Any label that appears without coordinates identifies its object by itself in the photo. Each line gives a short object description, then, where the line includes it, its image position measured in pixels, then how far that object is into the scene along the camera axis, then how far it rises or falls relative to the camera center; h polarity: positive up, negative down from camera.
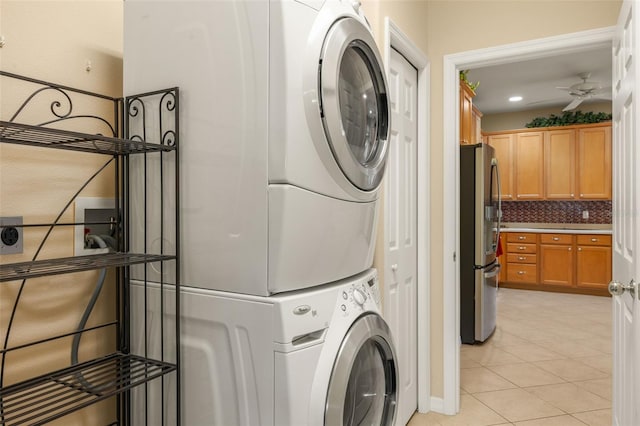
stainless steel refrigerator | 3.74 -0.20
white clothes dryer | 1.08 +0.22
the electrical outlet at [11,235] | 1.13 -0.06
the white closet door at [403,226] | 2.27 -0.07
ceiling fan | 4.88 +1.42
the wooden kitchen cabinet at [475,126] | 4.25 +0.94
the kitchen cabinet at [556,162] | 6.29 +0.78
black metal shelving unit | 1.10 -0.07
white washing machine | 1.08 -0.39
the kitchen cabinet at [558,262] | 6.07 -0.72
